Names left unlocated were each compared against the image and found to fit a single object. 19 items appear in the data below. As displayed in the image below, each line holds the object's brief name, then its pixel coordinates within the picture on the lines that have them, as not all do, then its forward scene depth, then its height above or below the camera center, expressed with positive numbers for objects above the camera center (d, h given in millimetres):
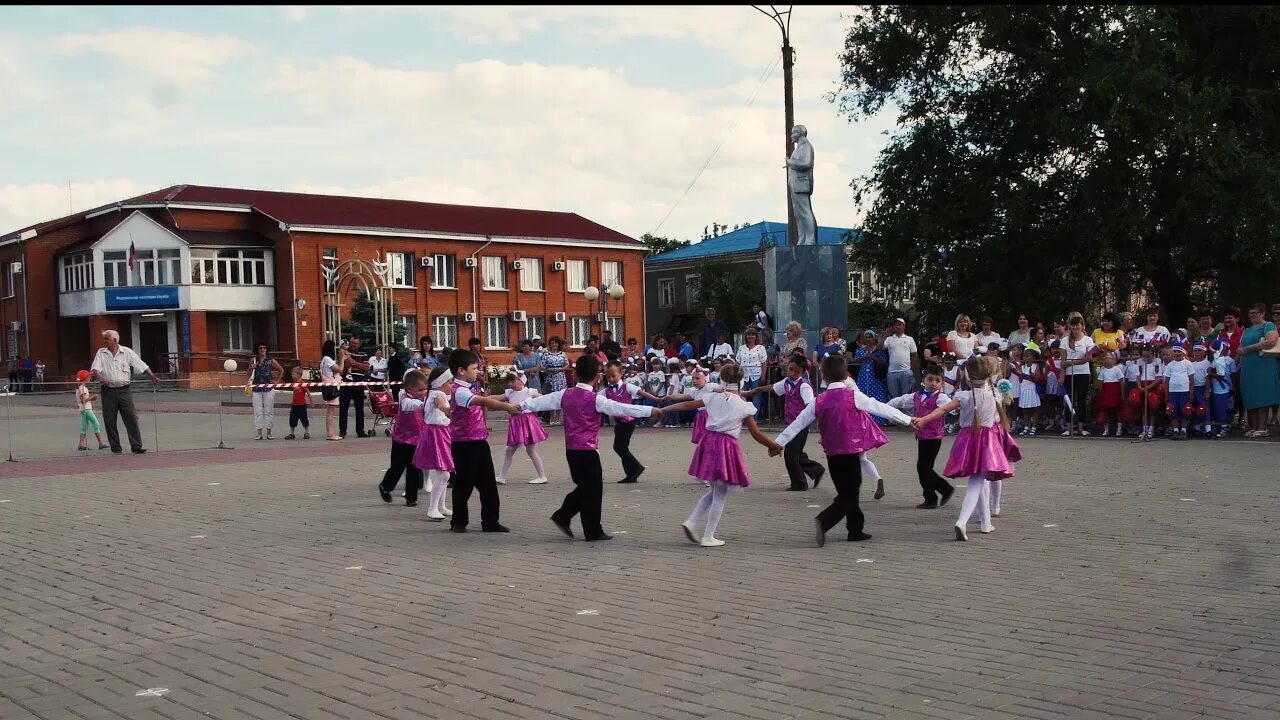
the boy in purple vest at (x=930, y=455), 11727 -1229
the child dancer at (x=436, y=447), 11766 -1018
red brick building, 56312 +3828
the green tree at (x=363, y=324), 42094 +899
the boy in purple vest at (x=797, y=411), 13219 -890
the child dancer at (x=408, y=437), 12797 -991
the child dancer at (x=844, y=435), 9820 -854
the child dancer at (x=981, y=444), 9969 -982
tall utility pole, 27375 +5920
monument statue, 24078 +3060
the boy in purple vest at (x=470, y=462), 10883 -1084
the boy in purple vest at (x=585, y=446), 10172 -901
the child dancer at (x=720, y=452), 9797 -960
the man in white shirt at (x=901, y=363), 20719 -547
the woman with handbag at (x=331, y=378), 22500 -560
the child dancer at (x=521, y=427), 14156 -1005
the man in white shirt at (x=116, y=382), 19703 -450
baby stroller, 22444 -1104
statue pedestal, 23812 +989
